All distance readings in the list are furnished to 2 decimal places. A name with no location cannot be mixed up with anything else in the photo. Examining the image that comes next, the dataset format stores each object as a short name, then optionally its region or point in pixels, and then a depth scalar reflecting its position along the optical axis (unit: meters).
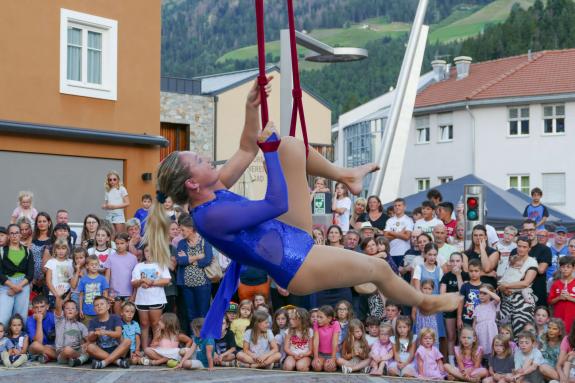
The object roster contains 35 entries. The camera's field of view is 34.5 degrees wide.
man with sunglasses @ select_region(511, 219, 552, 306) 10.48
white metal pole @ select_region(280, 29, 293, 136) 10.72
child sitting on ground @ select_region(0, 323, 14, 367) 10.84
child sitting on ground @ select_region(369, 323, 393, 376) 10.64
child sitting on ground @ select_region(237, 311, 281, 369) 11.06
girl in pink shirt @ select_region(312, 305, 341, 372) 10.89
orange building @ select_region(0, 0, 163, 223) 16.61
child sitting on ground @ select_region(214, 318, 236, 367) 11.26
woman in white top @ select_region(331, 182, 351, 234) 12.39
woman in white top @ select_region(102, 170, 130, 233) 13.03
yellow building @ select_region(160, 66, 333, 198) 28.95
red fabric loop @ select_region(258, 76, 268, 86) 5.41
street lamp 11.18
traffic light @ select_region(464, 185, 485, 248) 11.82
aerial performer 5.46
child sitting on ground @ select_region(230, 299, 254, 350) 11.27
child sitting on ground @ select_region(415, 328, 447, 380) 10.40
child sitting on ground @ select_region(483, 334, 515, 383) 10.05
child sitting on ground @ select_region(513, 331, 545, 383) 9.88
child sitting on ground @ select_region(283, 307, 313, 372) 10.99
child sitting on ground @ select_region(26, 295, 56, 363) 11.17
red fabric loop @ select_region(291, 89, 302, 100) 5.94
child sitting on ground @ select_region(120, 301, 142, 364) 11.16
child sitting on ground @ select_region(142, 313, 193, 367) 11.19
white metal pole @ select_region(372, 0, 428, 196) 14.10
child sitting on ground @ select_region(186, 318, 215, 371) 10.97
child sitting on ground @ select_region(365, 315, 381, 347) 10.81
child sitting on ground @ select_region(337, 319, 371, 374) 10.72
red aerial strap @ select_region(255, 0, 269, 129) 5.31
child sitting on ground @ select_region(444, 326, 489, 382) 10.23
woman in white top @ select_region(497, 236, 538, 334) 10.38
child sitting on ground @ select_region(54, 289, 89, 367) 11.12
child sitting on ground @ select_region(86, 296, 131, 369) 11.06
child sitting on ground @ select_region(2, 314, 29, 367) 10.92
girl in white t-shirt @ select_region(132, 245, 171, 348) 11.17
